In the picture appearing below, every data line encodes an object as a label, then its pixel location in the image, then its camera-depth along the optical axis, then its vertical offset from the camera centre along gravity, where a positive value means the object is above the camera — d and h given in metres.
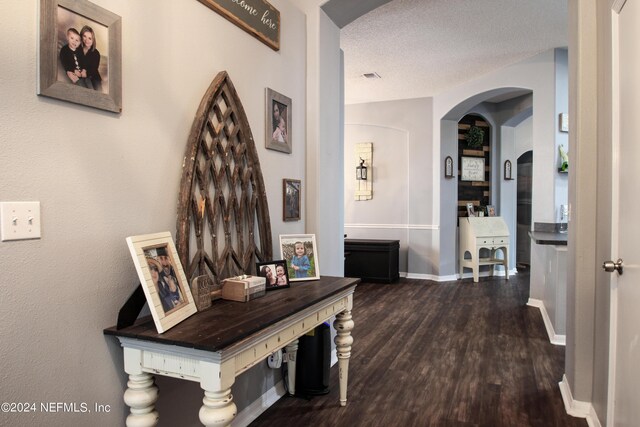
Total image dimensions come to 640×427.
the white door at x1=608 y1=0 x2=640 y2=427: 1.47 -0.06
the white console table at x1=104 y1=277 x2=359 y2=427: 1.26 -0.48
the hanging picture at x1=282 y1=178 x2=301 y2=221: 2.50 +0.04
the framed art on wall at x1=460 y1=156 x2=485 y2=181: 6.56 +0.60
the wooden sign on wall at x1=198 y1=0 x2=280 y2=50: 1.98 +0.99
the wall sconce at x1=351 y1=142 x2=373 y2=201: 6.59 +0.56
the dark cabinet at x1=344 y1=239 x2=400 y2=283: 6.01 -0.80
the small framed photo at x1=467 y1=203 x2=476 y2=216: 6.46 -0.07
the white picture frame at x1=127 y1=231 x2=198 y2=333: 1.33 -0.25
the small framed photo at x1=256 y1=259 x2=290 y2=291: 2.04 -0.34
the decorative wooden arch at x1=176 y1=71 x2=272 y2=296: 1.72 +0.05
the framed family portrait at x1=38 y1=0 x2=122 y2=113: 1.20 +0.48
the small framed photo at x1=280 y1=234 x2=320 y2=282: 2.26 -0.28
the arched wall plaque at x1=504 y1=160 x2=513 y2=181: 6.86 +0.61
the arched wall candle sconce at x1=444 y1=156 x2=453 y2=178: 6.18 +0.58
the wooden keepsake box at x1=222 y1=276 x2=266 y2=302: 1.77 -0.36
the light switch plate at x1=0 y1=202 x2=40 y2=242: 1.11 -0.04
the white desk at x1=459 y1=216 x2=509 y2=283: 6.12 -0.52
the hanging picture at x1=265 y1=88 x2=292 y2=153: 2.32 +0.50
